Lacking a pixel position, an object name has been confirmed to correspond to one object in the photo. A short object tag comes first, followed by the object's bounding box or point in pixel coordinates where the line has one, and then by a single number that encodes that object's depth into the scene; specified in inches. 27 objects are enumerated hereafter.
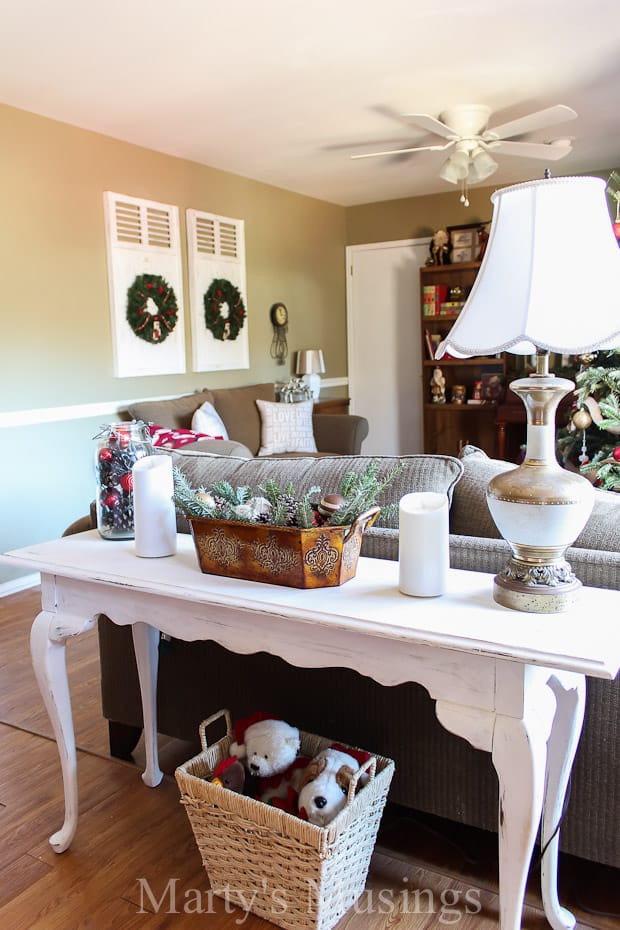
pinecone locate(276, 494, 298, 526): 54.4
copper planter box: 52.7
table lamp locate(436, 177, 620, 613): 43.5
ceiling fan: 145.6
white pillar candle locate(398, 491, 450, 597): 50.3
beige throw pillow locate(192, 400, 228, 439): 176.7
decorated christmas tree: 128.9
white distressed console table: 44.4
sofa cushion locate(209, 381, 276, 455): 193.6
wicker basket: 53.8
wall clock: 227.8
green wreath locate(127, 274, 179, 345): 175.8
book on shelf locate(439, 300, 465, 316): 241.0
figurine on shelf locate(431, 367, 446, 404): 245.8
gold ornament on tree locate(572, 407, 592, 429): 143.0
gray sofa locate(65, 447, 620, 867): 56.6
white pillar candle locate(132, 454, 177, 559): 62.2
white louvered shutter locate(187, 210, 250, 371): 195.0
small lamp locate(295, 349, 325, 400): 234.8
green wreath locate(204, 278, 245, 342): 199.9
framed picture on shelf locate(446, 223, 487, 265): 235.6
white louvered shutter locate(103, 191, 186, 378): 171.6
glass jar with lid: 68.0
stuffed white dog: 56.4
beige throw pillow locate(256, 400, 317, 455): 201.5
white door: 258.5
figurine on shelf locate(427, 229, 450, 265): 237.8
